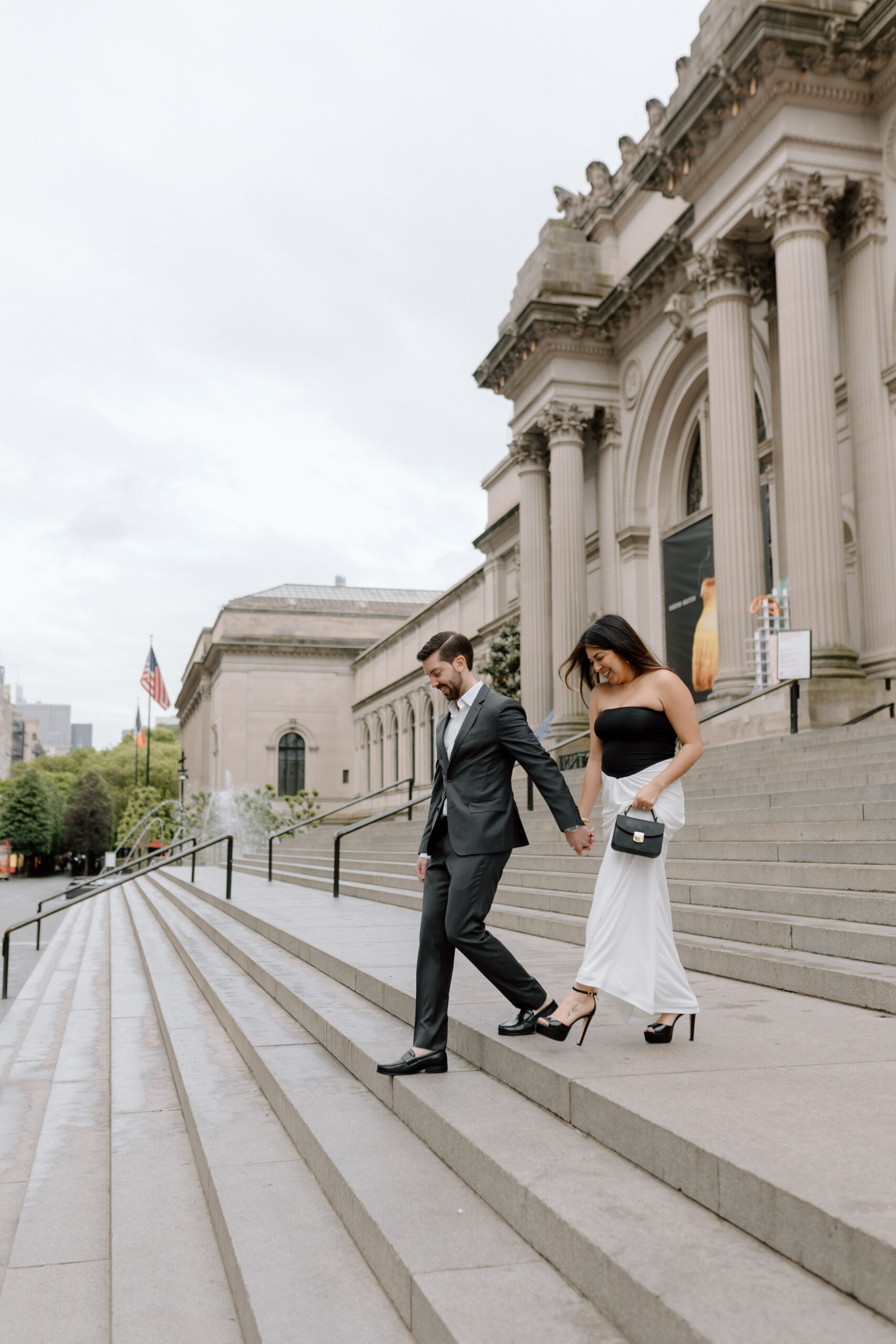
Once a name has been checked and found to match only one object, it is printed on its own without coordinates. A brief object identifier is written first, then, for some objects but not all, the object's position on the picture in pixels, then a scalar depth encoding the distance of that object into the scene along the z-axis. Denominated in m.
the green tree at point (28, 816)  92.19
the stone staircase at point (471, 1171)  2.53
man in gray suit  4.38
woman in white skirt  4.32
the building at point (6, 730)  146.75
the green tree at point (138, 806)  76.94
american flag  54.62
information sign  14.38
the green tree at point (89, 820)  104.31
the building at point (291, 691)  62.91
